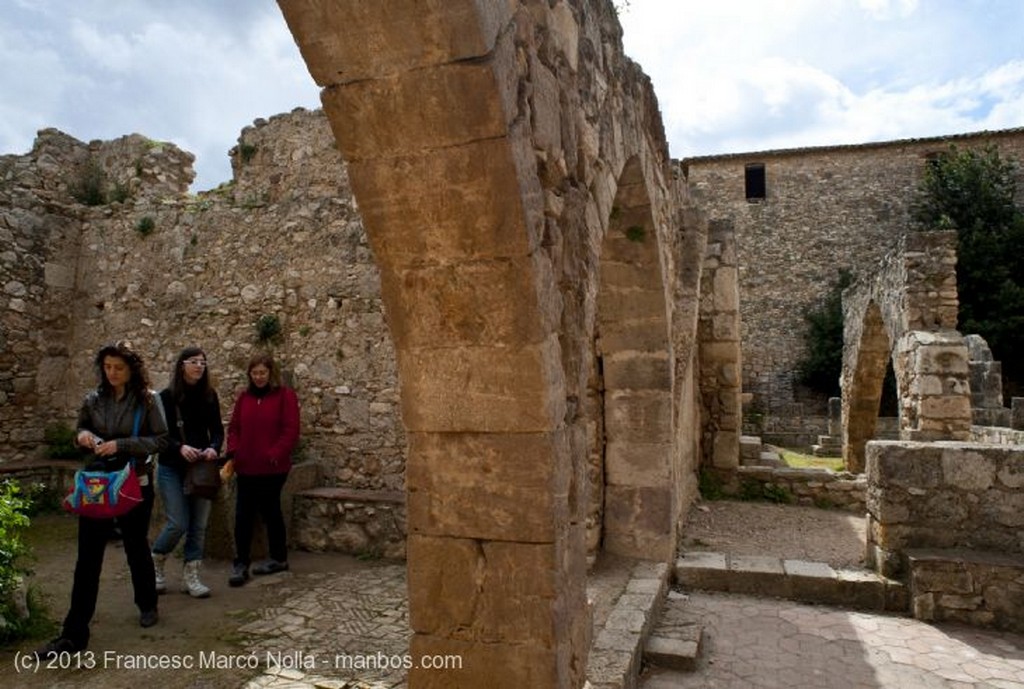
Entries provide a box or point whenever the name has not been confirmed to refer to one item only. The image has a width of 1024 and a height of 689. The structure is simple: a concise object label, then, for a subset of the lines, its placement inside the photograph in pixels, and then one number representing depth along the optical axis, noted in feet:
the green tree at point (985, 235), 59.52
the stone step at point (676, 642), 12.80
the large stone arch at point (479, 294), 6.67
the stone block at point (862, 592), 15.98
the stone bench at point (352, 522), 17.66
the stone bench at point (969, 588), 14.61
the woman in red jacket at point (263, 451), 15.89
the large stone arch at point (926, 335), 29.09
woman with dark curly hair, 11.49
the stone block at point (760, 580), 16.62
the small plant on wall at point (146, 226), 24.13
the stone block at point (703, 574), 17.01
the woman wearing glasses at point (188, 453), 14.28
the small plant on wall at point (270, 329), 21.25
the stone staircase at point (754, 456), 30.09
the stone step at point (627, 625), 10.62
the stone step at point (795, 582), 15.97
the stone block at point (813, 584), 16.31
